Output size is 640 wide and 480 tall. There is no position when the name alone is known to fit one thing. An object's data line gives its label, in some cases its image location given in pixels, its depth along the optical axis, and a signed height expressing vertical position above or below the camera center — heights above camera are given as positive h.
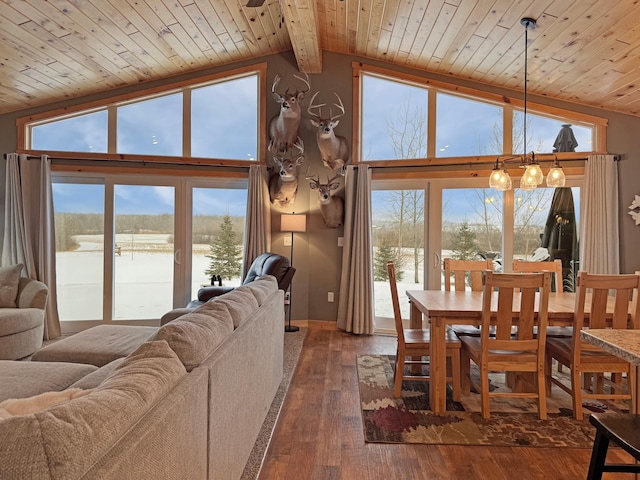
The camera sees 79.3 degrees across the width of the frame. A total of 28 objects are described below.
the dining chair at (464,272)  3.74 -0.33
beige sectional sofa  0.75 -0.48
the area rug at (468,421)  2.39 -1.24
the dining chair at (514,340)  2.59 -0.69
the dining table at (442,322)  2.76 -0.60
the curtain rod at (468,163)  4.34 +0.93
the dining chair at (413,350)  2.95 -0.87
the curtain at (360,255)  4.87 -0.22
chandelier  3.03 +0.50
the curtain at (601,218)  4.25 +0.25
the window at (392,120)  4.98 +1.55
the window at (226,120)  5.15 +1.57
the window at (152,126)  5.03 +1.44
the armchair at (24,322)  3.51 -0.82
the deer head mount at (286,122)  4.53 +1.43
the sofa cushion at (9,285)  3.99 -0.53
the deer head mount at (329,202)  4.82 +0.45
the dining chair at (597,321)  2.52 -0.56
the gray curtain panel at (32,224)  4.57 +0.13
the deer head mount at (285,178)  4.79 +0.76
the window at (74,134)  4.93 +1.30
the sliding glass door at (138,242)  4.93 -0.09
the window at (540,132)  4.53 +1.29
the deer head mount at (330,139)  4.56 +1.21
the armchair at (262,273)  3.83 -0.39
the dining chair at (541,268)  3.68 -0.27
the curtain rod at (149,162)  4.86 +0.96
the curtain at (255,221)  4.95 +0.20
